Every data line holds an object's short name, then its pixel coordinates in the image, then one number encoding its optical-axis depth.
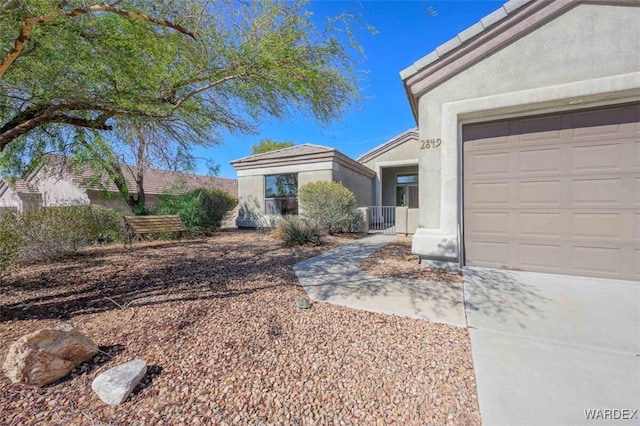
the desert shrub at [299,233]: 8.76
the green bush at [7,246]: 4.42
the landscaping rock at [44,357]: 2.19
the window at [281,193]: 13.38
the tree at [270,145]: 32.49
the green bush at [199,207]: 10.95
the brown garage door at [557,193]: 4.43
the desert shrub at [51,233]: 6.33
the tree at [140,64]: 3.72
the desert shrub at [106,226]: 9.06
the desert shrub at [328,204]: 10.70
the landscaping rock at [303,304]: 3.73
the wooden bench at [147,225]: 8.52
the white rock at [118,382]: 2.08
